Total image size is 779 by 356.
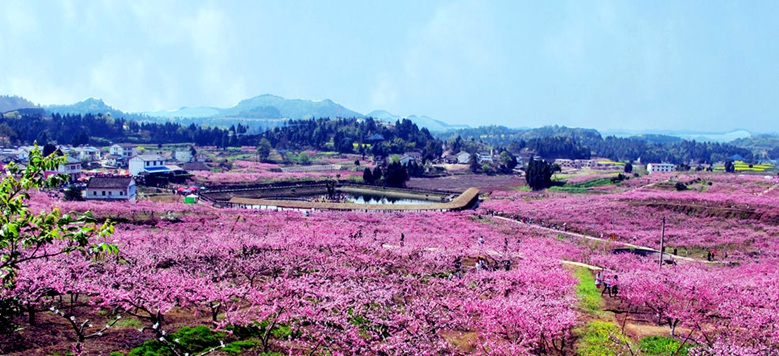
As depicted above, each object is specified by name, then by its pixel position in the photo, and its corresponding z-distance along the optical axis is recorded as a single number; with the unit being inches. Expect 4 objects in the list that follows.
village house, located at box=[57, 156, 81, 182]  2984.7
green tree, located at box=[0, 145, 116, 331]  344.5
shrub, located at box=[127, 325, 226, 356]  551.9
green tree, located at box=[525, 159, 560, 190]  3427.7
